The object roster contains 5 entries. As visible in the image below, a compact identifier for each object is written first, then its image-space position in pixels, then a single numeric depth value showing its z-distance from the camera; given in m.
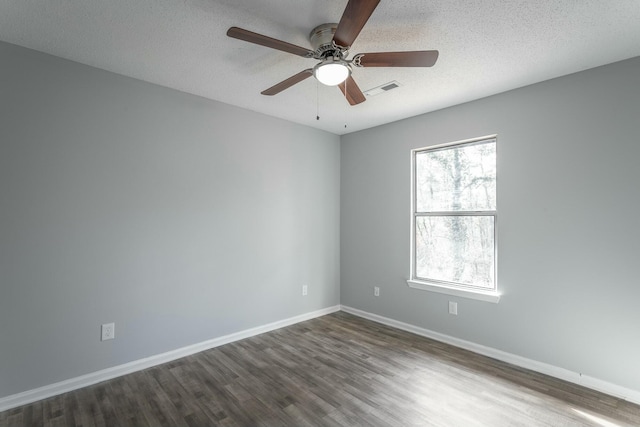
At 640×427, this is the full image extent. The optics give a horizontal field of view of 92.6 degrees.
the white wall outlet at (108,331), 2.52
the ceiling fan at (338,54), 1.59
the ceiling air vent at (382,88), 2.75
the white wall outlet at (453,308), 3.22
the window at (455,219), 3.09
